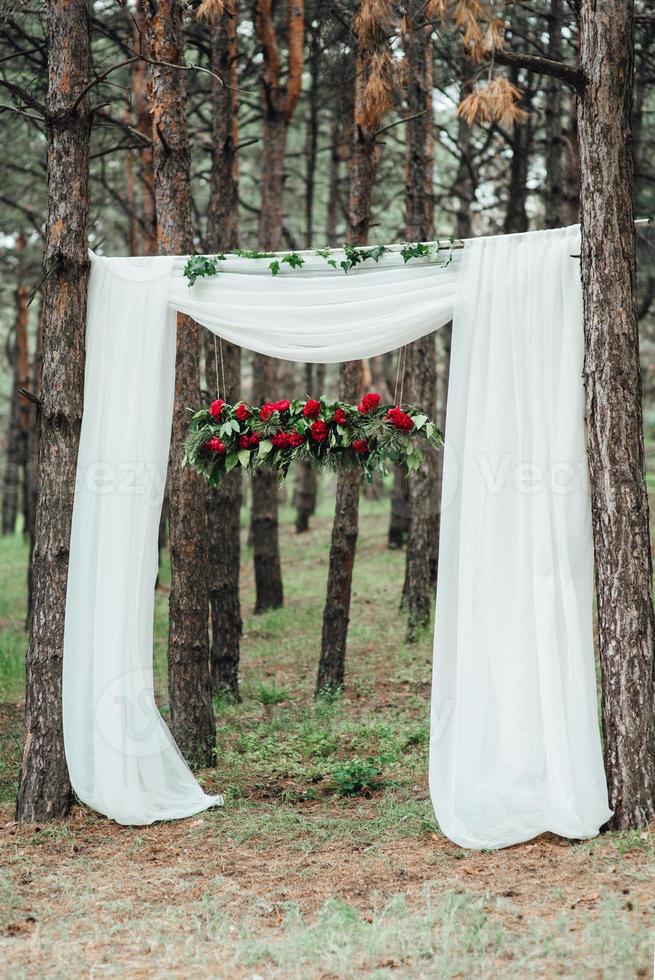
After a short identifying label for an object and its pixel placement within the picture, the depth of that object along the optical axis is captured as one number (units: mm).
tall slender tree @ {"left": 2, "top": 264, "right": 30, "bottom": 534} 17922
